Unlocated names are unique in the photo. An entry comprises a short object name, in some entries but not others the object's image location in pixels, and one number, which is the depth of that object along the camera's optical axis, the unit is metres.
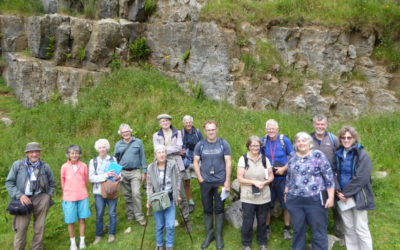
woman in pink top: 5.56
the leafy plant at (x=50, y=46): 14.08
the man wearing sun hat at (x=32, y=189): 5.32
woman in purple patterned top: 4.34
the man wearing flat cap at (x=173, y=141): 6.14
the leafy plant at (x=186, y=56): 13.44
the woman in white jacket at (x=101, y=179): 5.59
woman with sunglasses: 4.35
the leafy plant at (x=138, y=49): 14.30
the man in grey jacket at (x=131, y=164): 6.14
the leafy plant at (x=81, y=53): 13.76
